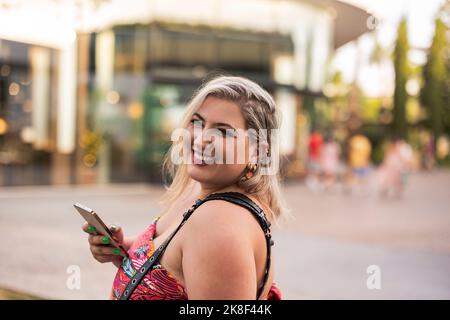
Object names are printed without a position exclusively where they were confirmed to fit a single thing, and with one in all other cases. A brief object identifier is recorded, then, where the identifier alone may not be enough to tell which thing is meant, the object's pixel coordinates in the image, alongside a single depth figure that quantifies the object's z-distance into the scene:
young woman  1.25
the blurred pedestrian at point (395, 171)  17.02
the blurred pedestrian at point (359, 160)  17.78
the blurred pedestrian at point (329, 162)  18.06
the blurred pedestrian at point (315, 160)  18.36
